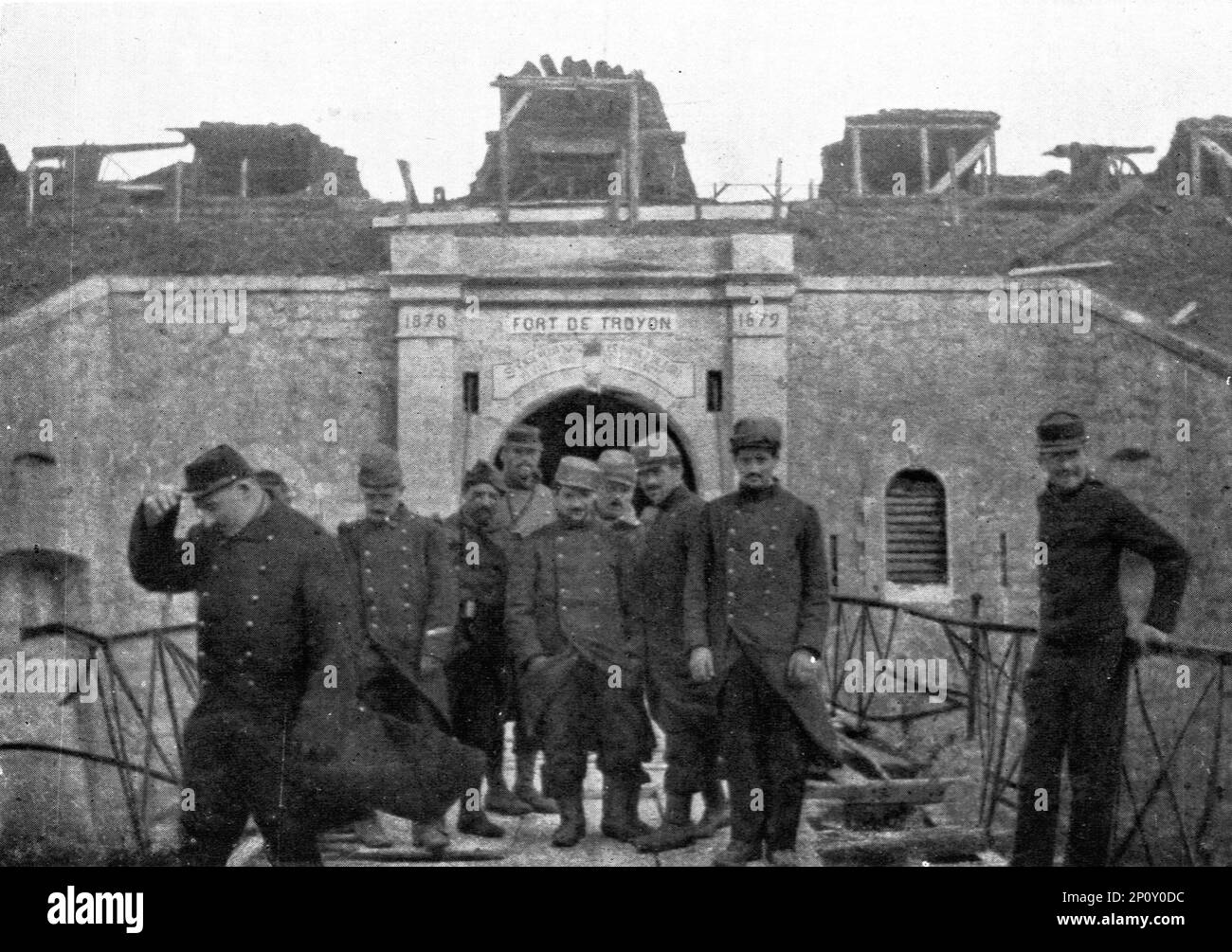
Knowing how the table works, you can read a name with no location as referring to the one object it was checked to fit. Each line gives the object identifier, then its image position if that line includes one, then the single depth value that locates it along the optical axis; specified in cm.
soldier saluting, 641
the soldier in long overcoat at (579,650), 679
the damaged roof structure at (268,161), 985
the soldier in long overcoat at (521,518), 734
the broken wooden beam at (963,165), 1015
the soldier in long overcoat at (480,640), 729
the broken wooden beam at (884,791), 738
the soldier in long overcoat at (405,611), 693
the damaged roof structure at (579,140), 962
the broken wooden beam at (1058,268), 937
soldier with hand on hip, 684
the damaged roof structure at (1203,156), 960
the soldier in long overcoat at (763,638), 650
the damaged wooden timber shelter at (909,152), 960
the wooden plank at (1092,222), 1050
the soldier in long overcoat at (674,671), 682
